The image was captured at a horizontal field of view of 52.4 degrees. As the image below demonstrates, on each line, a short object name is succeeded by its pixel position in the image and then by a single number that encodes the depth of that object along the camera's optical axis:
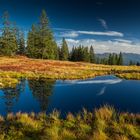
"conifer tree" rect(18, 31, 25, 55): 55.75
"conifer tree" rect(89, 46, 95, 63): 66.93
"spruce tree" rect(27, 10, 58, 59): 44.77
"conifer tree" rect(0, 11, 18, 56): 45.91
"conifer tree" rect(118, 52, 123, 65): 69.04
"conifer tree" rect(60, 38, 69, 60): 60.40
